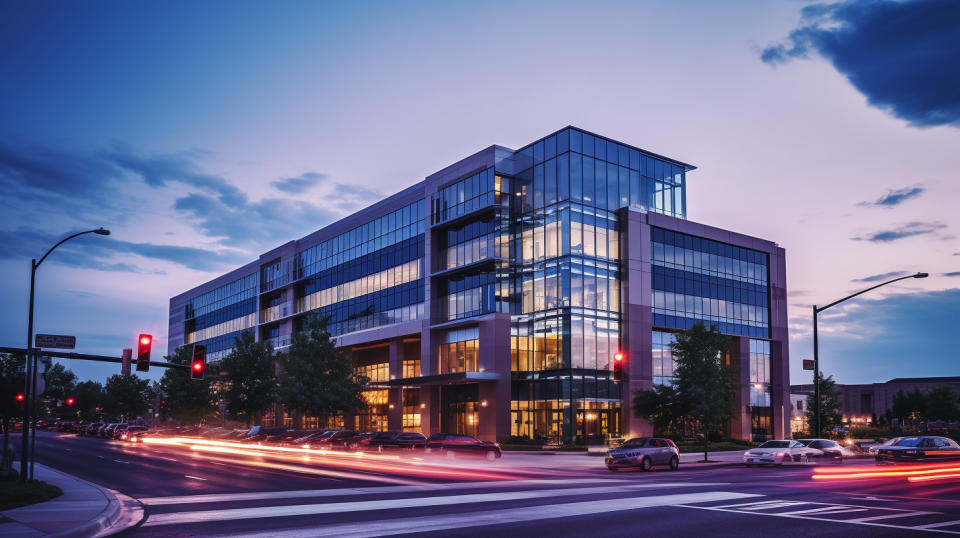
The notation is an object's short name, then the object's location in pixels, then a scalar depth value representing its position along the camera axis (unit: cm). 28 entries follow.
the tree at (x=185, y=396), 8906
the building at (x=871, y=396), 13888
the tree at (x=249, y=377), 7738
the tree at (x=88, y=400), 17282
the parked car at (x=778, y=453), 3725
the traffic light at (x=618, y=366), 3041
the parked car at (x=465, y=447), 4144
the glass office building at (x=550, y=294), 5806
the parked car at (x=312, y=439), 5397
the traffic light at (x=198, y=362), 3518
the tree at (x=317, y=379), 6272
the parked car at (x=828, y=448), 4034
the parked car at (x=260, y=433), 6319
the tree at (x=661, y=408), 4991
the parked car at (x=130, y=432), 7281
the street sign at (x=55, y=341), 2652
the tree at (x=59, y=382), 15612
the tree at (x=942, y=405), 10550
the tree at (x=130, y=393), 13038
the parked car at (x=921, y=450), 3619
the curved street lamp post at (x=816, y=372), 4048
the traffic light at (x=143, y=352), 3198
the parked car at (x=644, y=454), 3312
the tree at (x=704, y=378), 4700
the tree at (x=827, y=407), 7200
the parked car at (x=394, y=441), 4618
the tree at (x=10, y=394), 4728
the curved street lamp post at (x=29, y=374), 2508
